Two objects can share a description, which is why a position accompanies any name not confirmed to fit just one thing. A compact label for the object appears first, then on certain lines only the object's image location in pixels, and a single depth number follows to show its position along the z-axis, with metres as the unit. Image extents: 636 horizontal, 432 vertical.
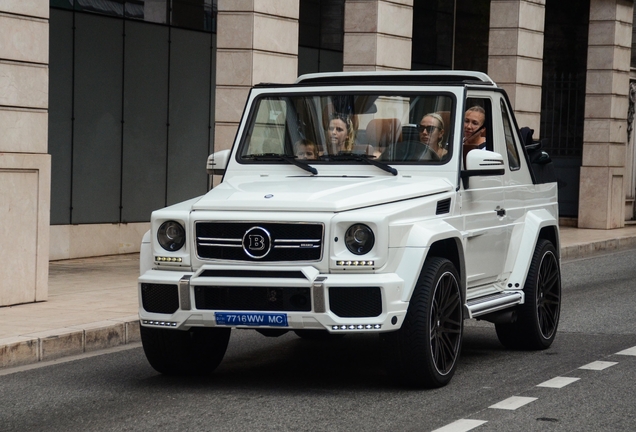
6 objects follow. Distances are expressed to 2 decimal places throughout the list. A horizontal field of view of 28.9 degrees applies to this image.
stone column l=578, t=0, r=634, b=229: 26.03
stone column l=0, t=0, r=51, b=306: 11.59
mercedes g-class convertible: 7.33
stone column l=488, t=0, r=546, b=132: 23.14
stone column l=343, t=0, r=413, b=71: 19.09
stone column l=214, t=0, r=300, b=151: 16.34
